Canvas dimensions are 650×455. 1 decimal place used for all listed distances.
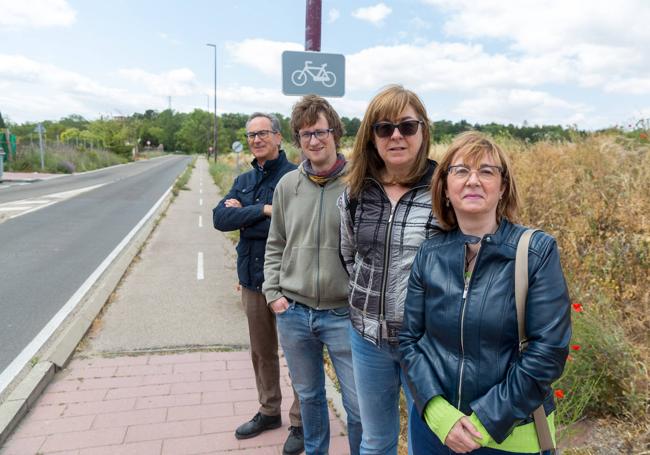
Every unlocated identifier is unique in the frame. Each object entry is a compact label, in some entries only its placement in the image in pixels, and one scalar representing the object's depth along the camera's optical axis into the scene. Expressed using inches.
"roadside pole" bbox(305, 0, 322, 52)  161.0
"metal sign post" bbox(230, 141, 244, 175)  698.8
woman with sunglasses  72.3
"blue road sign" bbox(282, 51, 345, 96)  162.4
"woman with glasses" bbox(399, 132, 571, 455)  55.0
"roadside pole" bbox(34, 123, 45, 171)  1131.9
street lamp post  1611.6
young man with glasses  88.6
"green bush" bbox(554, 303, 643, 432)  103.7
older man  113.0
